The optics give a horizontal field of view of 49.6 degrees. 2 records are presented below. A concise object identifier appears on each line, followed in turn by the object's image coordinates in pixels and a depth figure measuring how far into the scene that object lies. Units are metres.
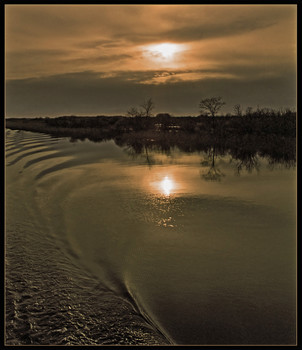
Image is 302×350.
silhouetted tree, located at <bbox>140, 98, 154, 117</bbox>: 54.99
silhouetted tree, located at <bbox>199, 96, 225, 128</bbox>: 43.36
